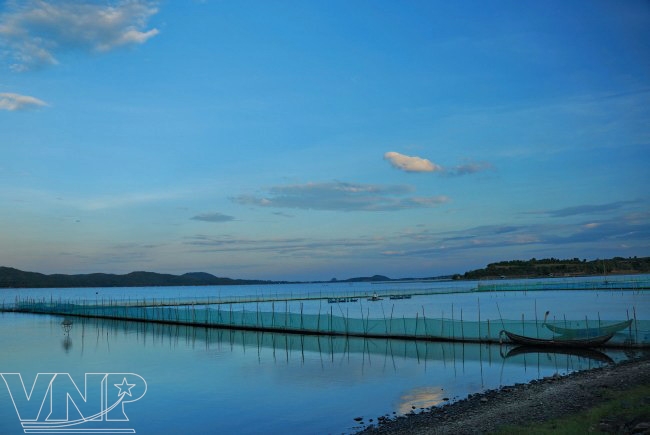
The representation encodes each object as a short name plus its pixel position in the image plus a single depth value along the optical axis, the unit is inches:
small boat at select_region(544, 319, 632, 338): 1040.8
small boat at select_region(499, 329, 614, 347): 1049.8
